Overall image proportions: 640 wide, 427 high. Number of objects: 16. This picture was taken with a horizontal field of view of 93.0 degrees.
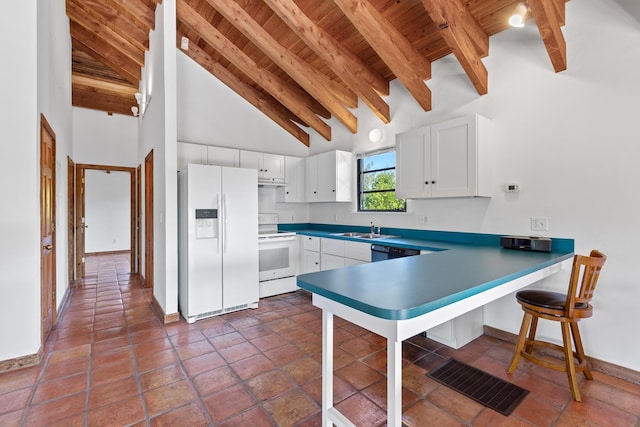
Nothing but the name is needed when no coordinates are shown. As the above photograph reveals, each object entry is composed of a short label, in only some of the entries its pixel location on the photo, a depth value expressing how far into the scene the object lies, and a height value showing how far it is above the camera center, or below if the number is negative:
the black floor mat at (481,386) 1.97 -1.23
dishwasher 3.08 -0.42
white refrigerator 3.36 -0.32
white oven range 4.14 -0.71
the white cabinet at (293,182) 5.02 +0.50
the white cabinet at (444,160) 2.84 +0.52
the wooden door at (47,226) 2.69 -0.13
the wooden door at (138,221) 5.71 -0.16
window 4.11 +0.40
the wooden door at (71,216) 4.88 -0.04
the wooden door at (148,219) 4.42 -0.10
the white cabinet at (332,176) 4.48 +0.54
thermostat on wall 2.83 +0.22
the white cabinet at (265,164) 4.61 +0.75
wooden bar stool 1.93 -0.66
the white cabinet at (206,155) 4.14 +0.82
